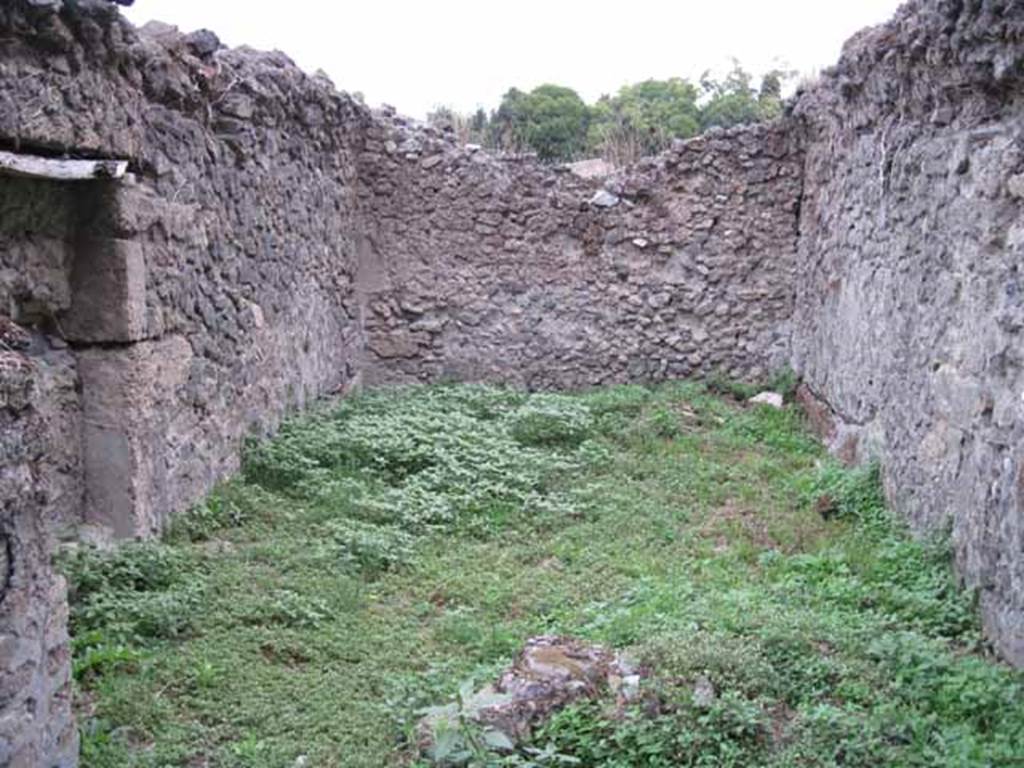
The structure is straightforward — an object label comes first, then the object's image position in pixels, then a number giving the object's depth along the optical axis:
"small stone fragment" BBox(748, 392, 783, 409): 8.67
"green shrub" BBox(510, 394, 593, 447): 7.33
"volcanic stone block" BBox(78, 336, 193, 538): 4.77
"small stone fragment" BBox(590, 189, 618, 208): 9.41
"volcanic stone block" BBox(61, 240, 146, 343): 4.72
